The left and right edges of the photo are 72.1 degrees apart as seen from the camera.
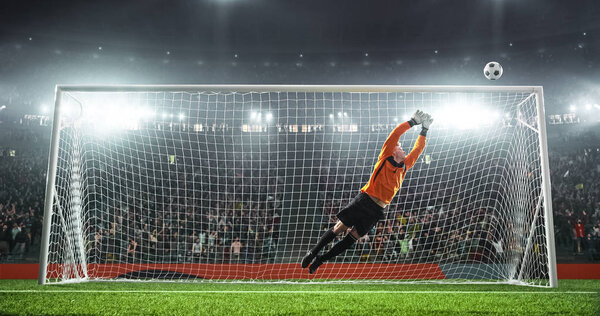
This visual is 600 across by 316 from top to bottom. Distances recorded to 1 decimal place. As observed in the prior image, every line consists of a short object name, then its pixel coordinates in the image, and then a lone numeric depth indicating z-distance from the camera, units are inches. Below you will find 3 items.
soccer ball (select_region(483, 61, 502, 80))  234.1
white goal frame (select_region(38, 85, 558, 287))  236.7
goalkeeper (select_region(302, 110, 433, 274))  202.8
